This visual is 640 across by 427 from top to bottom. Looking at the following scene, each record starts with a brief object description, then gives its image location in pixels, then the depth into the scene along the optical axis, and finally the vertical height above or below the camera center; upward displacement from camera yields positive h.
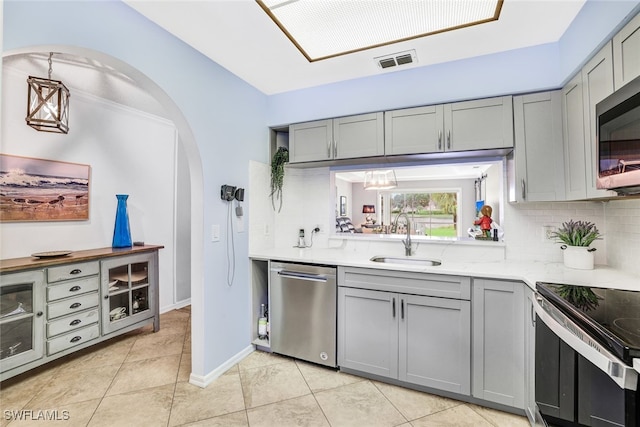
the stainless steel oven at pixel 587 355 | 0.97 -0.54
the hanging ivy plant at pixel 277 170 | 3.08 +0.47
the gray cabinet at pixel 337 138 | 2.62 +0.71
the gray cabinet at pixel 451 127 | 2.26 +0.70
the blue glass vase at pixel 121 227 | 3.15 -0.12
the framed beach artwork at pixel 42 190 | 2.57 +0.24
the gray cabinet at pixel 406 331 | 2.08 -0.85
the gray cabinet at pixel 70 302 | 2.22 -0.74
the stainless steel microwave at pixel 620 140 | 1.33 +0.36
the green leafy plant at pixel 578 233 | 2.11 -0.13
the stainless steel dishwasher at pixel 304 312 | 2.48 -0.83
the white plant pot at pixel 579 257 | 2.08 -0.30
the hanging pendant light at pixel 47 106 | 1.99 +0.75
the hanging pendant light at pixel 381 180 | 3.33 +0.40
